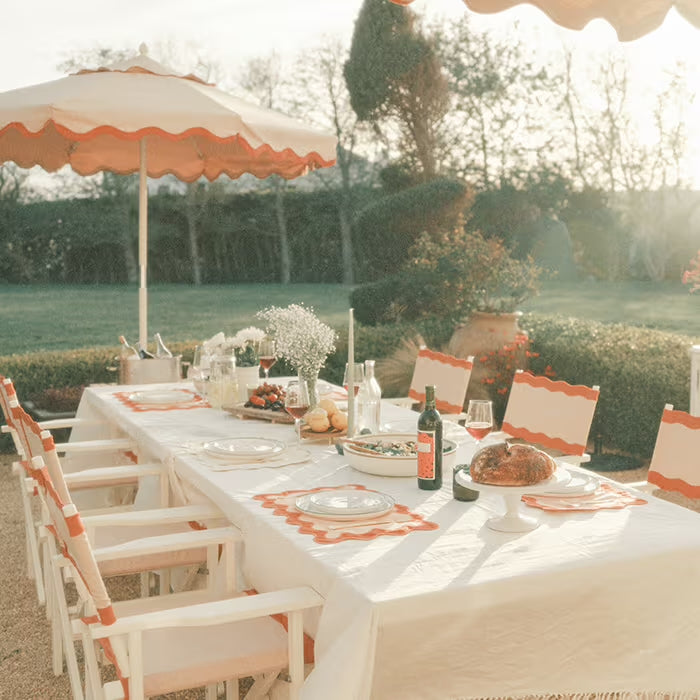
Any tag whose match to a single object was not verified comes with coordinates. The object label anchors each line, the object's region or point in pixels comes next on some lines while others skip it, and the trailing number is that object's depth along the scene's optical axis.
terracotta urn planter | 8.00
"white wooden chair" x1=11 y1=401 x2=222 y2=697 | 2.40
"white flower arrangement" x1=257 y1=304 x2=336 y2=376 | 3.54
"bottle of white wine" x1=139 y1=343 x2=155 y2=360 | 5.31
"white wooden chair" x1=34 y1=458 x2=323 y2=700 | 1.92
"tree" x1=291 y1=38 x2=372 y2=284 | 18.84
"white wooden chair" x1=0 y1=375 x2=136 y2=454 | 3.55
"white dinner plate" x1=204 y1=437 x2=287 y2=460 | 2.97
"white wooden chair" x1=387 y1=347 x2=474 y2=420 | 4.47
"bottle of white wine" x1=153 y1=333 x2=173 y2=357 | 5.40
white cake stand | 2.07
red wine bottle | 2.41
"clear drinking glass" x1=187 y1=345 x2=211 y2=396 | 4.36
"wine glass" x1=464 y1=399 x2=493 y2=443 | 2.61
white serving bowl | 2.71
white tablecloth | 1.76
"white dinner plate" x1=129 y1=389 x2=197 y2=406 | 4.20
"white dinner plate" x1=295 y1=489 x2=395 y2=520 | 2.28
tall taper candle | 3.04
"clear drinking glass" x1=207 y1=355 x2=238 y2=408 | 4.03
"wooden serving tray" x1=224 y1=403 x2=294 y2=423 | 3.73
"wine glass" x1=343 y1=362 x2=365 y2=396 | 3.20
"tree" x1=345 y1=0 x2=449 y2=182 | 12.52
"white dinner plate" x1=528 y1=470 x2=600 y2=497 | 2.45
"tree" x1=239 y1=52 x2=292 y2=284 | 19.09
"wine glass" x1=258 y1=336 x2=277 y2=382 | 4.05
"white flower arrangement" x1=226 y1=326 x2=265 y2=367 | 4.21
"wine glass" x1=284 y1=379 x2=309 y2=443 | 3.20
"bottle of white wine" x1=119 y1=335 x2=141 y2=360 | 5.34
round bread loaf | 2.07
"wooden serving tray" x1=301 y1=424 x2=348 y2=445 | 3.26
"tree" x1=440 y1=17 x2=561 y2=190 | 17.41
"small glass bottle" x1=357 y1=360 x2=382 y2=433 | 3.20
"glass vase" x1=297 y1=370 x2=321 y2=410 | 3.61
